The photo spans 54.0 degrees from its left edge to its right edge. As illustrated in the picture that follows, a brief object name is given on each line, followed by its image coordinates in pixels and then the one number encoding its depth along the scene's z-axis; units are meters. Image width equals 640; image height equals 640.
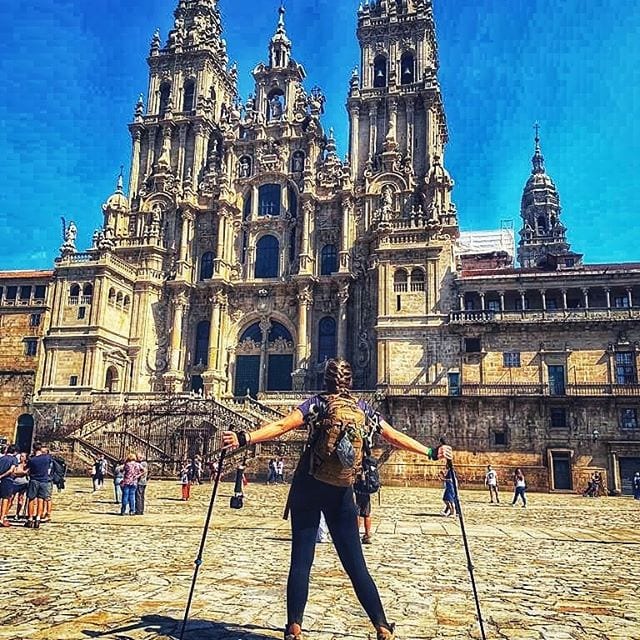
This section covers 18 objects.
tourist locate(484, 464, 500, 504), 26.78
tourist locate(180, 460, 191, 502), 23.05
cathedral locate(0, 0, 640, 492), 37.53
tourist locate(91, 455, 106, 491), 26.84
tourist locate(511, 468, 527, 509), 25.66
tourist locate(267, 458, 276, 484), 33.03
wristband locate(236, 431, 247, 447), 5.29
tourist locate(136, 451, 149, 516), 17.97
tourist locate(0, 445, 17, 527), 14.10
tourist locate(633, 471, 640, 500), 31.70
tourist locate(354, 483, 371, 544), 11.97
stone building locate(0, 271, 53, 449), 43.16
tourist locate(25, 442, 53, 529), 14.17
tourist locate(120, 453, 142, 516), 17.58
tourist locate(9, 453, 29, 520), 14.70
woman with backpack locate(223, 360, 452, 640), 5.25
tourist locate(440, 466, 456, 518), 19.98
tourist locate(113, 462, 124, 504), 21.15
